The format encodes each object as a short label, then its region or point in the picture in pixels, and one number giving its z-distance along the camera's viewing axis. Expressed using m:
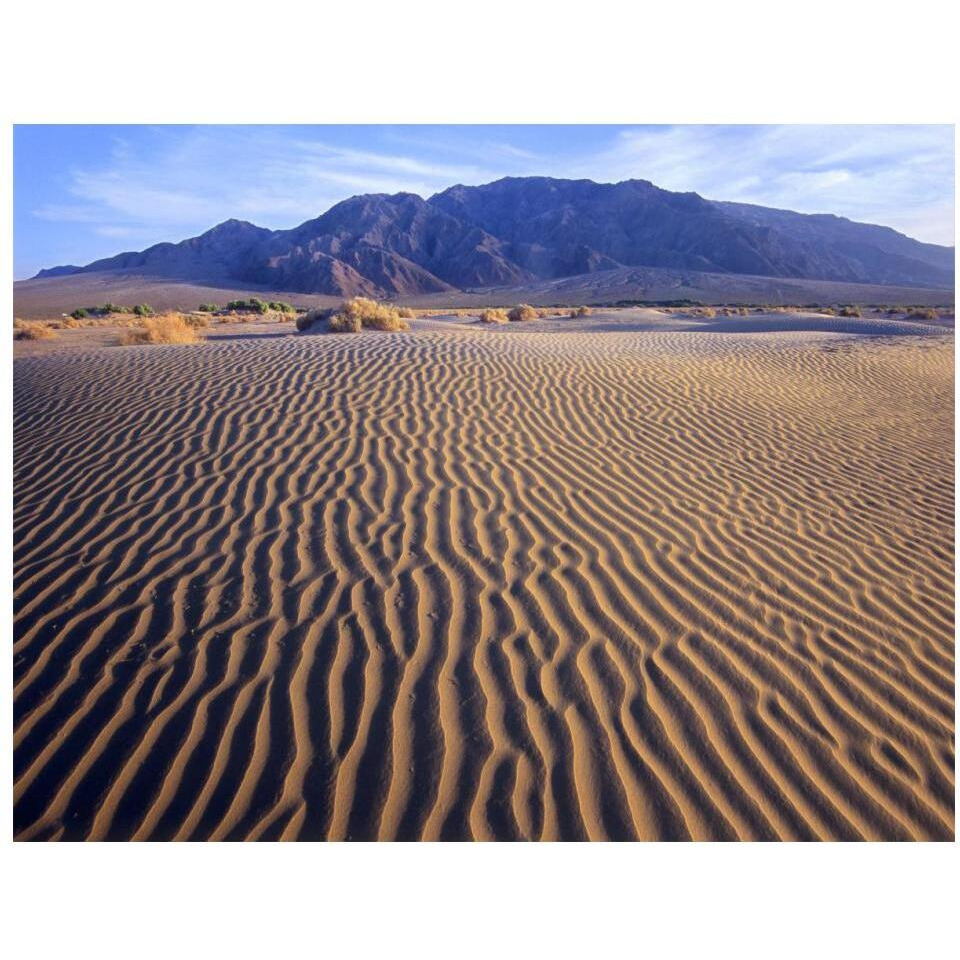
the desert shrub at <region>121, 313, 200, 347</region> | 14.38
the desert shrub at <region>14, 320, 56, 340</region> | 16.02
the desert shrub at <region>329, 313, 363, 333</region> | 16.22
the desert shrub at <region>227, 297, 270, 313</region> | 29.46
